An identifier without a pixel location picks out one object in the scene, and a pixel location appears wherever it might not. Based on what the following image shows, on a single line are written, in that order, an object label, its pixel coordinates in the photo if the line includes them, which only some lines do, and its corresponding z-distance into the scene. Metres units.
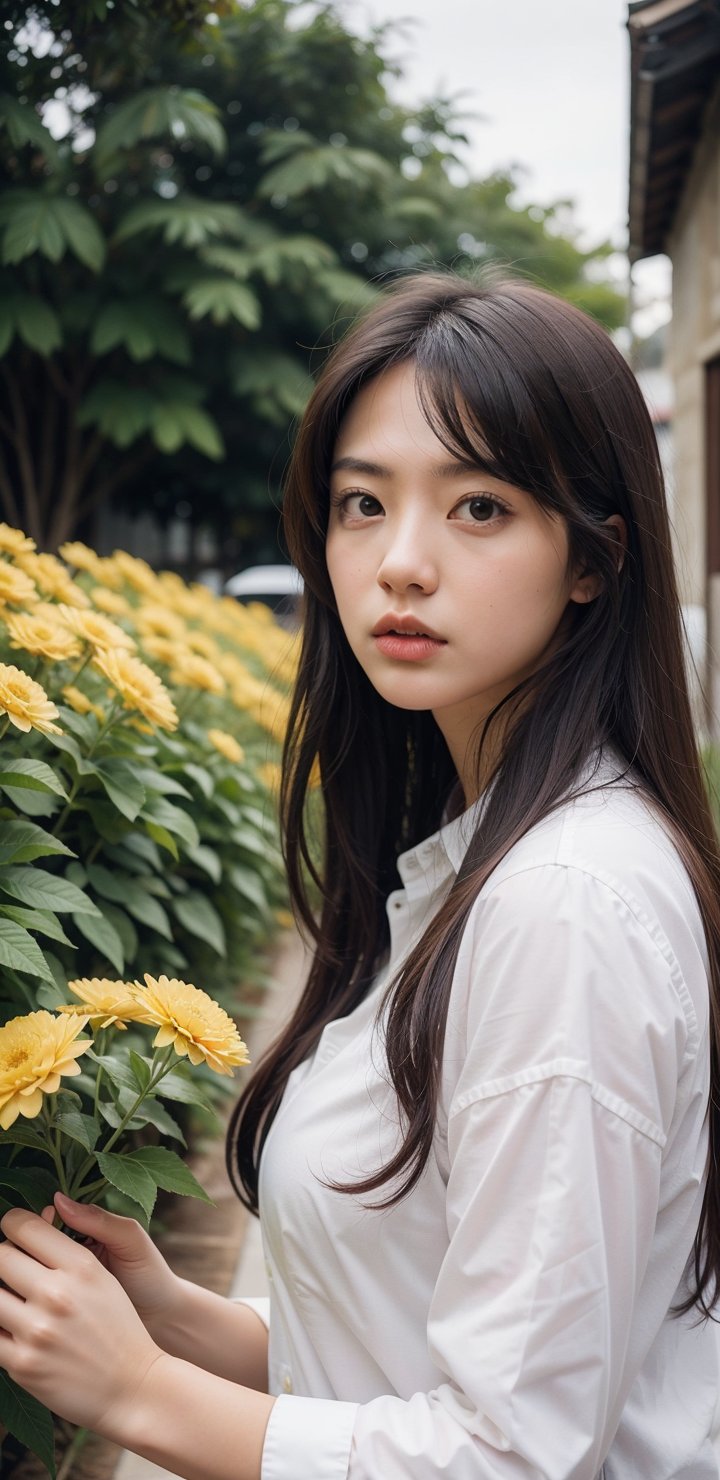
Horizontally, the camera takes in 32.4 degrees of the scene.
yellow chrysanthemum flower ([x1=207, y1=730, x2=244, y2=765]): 2.19
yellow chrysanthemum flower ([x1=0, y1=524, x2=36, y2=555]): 1.85
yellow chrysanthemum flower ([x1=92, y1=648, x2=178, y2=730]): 1.56
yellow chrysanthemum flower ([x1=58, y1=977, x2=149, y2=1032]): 1.13
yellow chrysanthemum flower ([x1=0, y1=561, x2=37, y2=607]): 1.64
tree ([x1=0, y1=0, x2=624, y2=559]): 6.62
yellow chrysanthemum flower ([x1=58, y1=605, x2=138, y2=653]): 1.62
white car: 10.52
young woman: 0.95
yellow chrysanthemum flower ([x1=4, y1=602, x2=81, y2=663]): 1.53
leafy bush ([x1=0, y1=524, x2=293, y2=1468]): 1.19
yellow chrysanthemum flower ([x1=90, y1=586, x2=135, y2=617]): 2.28
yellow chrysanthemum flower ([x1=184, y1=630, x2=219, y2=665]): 2.38
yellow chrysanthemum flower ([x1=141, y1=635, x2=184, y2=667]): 2.22
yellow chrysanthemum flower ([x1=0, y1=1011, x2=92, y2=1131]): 1.01
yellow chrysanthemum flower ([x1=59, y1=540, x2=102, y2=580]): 2.45
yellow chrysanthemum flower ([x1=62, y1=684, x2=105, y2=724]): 1.66
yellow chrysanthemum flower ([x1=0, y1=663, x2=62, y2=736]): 1.27
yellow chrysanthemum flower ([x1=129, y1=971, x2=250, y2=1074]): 1.08
